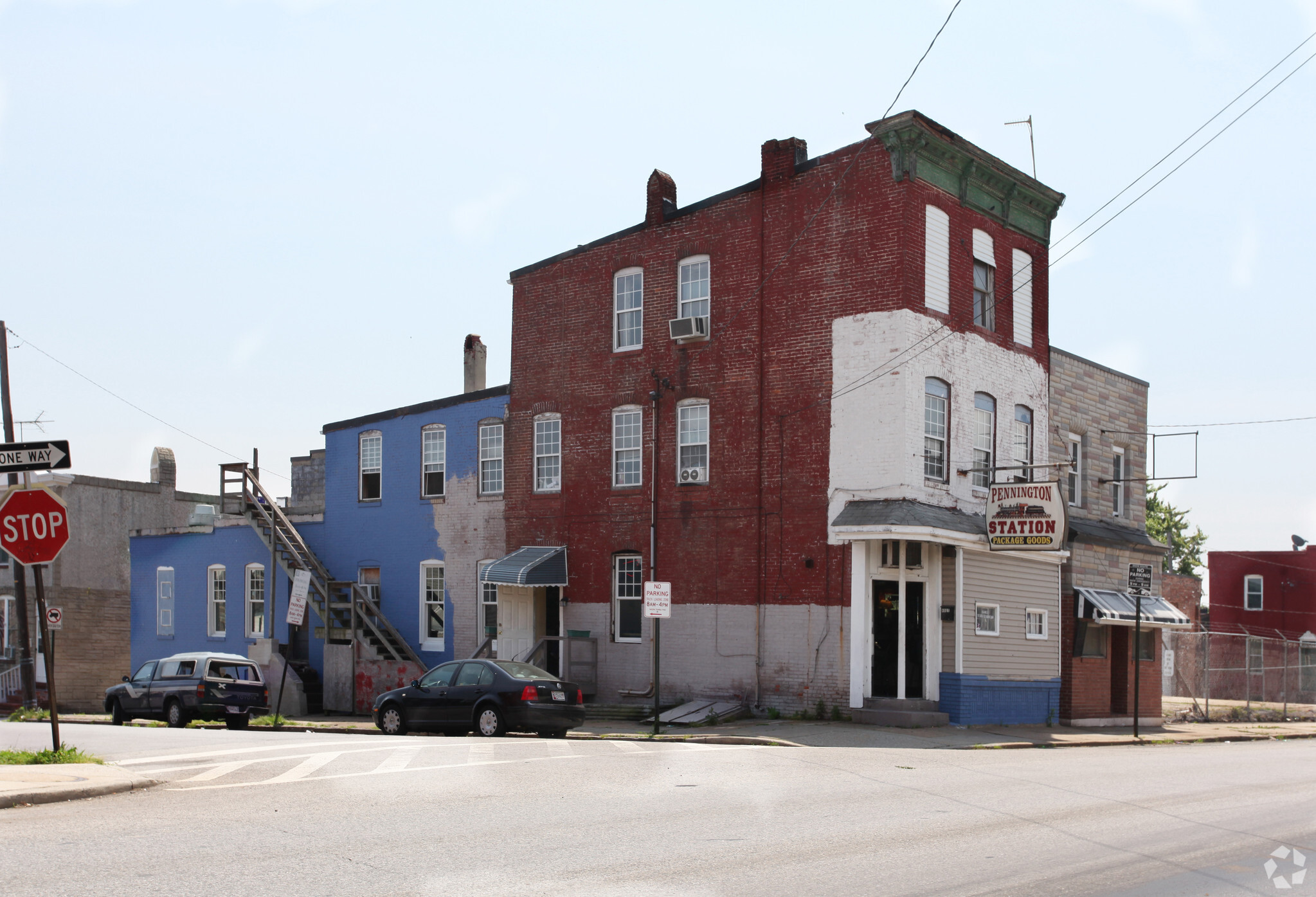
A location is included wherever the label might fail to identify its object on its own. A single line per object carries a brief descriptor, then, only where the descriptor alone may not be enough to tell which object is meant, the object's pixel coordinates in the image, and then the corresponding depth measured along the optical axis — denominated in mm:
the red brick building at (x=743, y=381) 24500
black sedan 20469
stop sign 13594
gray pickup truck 25391
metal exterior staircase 31703
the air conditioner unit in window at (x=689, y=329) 26781
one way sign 13570
